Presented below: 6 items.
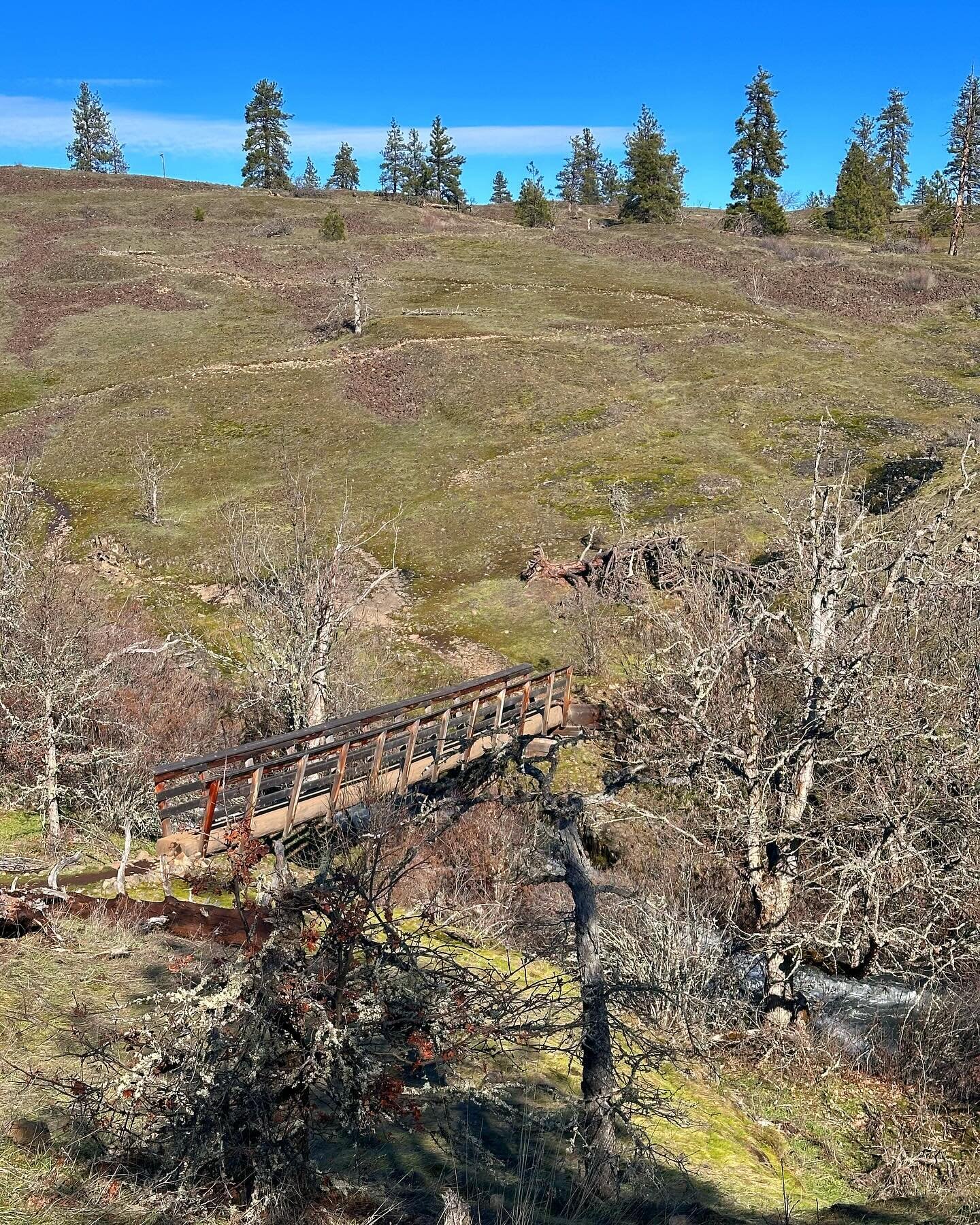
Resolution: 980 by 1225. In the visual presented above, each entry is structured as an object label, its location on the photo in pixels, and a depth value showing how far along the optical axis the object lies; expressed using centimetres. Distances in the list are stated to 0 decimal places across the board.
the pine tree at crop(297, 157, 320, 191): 14725
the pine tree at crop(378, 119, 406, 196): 13138
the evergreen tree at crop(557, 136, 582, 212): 15012
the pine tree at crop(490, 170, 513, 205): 16412
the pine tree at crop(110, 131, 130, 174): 14950
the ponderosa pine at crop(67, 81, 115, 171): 14338
